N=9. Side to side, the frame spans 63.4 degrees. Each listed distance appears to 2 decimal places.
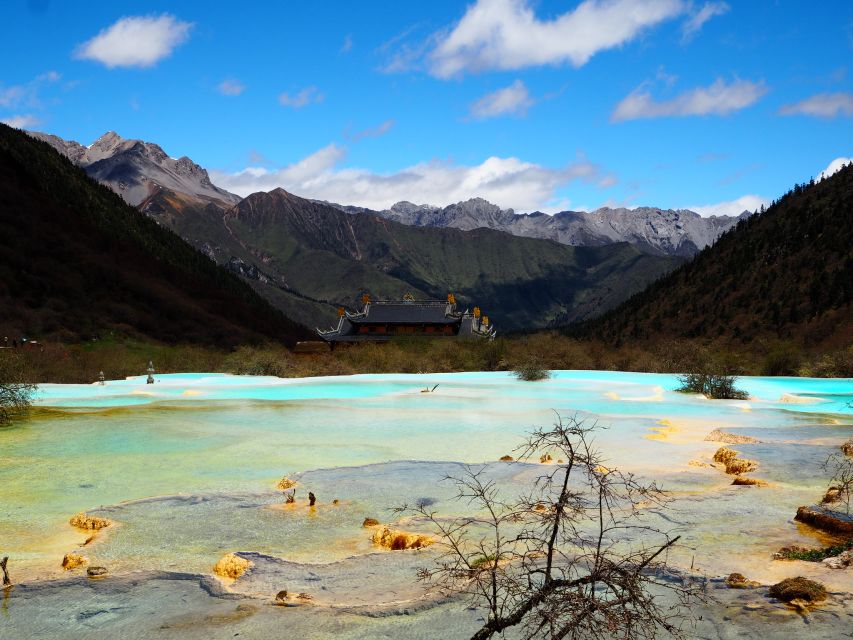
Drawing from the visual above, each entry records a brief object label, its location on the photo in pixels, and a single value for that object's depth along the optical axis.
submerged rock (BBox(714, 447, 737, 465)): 11.04
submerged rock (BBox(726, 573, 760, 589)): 5.86
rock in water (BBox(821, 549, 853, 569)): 6.07
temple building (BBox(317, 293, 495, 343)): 57.69
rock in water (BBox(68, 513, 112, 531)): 7.68
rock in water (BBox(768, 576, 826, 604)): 5.47
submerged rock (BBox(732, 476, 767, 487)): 9.43
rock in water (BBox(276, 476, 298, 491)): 9.59
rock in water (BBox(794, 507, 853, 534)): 7.20
